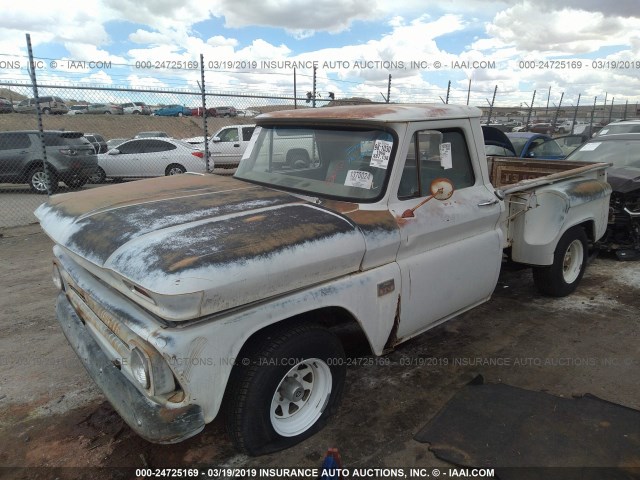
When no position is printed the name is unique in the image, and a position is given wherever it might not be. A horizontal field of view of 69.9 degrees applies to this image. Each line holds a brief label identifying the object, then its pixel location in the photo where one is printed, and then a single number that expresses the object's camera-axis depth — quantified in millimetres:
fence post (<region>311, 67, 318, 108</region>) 10117
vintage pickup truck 2184
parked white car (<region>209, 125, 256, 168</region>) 14688
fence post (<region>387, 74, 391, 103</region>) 11336
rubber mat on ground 2592
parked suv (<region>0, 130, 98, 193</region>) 11758
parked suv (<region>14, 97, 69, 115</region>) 11422
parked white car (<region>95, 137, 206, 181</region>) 13492
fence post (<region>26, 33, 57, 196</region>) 6848
